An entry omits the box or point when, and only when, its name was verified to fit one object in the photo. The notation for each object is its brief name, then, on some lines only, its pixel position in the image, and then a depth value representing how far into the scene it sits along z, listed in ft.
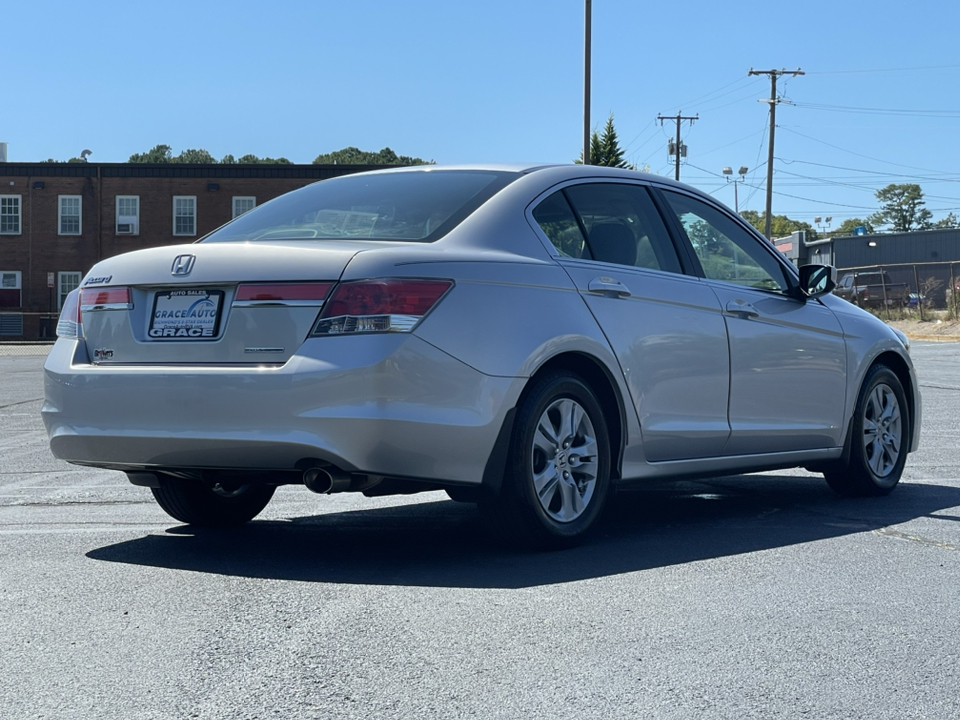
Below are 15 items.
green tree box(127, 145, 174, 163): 374.63
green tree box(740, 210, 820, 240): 543.80
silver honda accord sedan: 15.98
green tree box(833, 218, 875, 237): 611.47
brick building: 171.53
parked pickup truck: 150.82
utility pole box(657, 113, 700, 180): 271.28
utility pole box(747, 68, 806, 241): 185.25
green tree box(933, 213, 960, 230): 543.80
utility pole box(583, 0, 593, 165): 89.45
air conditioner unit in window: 171.01
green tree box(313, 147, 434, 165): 359.29
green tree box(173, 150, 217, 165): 351.83
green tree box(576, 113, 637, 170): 223.71
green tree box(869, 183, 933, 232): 531.91
